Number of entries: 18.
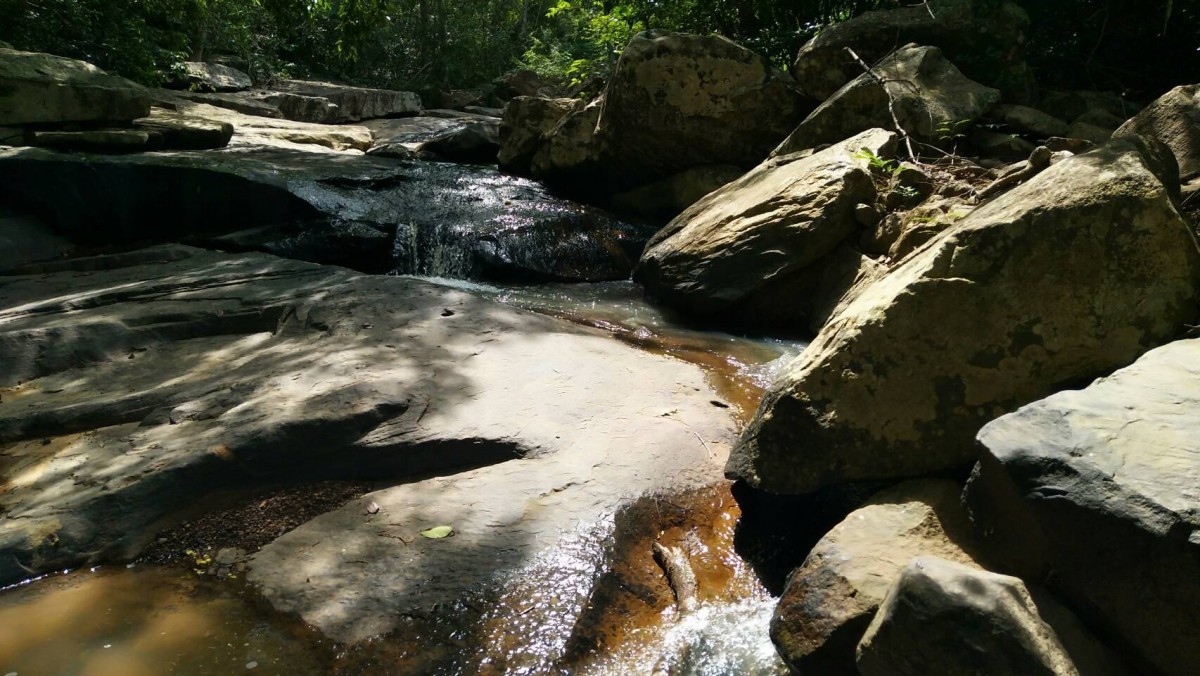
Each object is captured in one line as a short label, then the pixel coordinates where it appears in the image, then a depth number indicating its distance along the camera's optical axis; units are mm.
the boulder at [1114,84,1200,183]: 4000
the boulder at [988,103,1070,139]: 7008
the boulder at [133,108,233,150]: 9914
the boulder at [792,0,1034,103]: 7953
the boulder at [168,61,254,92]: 14681
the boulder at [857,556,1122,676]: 1977
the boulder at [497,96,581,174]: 10938
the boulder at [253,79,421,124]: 15531
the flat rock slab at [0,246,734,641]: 2967
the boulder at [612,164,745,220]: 9016
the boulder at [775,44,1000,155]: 7027
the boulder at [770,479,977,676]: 2385
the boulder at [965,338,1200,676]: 1955
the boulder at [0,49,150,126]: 8750
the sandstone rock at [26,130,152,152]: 8820
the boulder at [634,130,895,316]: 5918
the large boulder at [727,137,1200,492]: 2840
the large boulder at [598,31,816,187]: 8766
